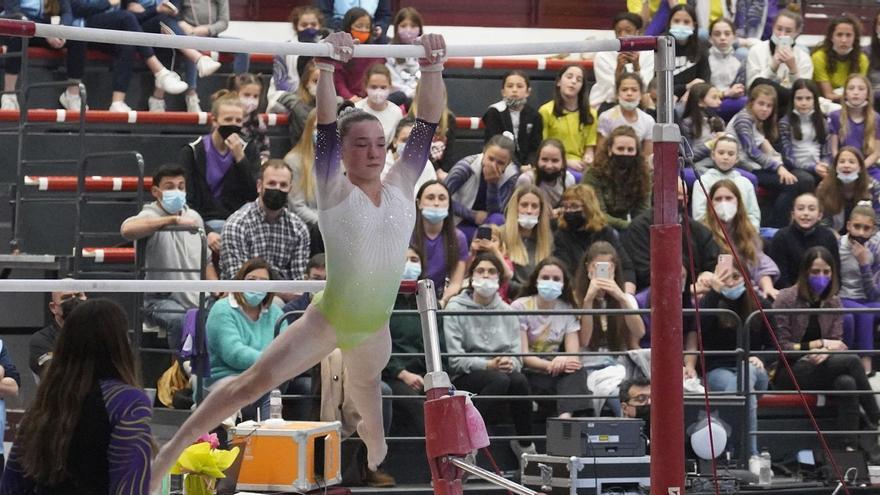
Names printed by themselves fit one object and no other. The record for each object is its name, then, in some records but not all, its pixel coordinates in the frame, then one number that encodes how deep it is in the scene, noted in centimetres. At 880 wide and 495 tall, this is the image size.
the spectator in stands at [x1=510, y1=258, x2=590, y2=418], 1679
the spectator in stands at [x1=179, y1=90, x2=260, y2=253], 1820
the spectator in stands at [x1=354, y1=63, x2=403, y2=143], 1927
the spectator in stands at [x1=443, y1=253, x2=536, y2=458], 1656
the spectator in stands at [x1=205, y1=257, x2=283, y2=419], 1487
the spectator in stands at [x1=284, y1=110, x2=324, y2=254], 1818
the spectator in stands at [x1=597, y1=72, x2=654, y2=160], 2015
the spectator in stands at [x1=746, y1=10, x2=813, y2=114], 2258
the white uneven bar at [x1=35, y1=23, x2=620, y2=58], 909
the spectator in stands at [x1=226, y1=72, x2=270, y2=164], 1932
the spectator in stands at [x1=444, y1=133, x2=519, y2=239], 1888
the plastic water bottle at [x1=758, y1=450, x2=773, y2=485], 1615
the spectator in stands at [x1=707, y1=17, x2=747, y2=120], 2237
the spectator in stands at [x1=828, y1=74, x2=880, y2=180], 2145
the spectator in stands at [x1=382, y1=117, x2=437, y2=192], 1829
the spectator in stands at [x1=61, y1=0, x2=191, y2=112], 2034
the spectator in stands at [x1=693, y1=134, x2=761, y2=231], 1934
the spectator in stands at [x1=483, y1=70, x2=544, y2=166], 2054
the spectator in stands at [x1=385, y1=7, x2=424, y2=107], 2055
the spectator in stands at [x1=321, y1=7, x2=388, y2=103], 2066
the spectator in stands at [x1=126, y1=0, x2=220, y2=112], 2097
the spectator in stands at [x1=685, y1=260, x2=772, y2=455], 1730
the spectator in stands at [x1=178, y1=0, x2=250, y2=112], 2119
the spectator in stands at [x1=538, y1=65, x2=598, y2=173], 2054
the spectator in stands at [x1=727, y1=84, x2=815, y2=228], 2078
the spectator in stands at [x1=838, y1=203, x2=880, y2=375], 1890
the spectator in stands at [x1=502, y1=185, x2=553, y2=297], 1770
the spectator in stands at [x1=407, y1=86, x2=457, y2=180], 1948
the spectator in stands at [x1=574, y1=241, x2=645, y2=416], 1703
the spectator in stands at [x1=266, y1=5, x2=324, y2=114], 2058
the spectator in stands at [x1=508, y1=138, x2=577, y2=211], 1894
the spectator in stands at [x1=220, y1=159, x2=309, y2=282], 1669
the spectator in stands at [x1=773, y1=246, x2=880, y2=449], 1748
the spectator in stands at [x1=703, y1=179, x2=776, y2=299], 1839
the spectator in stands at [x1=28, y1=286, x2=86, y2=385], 1509
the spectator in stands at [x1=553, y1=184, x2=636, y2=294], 1805
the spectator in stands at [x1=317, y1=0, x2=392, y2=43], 2215
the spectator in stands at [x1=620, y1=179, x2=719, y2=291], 1824
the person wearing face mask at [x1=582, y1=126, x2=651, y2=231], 1884
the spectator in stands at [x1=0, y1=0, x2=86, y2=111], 2005
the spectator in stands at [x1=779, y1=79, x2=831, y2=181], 2131
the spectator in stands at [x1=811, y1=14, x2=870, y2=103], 2300
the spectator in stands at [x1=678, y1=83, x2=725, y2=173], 2096
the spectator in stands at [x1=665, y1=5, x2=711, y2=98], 2172
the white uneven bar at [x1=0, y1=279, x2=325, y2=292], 972
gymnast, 966
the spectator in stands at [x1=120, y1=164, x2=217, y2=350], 1672
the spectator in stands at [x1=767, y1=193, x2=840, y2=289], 1881
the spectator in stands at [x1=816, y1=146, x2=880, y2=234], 2028
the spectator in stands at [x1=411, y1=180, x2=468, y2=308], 1717
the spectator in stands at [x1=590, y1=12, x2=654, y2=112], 2157
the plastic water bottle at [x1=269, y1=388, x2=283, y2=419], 1450
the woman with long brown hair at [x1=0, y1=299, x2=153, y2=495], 795
